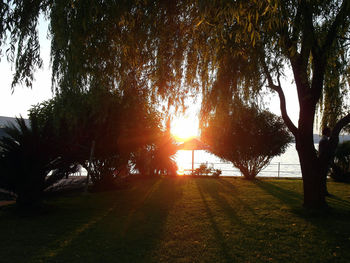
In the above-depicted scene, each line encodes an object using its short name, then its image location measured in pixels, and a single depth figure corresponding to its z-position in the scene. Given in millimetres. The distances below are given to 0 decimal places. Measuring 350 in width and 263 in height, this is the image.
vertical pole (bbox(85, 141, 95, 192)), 9259
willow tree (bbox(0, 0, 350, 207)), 5441
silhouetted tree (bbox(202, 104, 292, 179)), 15539
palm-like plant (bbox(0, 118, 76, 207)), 6949
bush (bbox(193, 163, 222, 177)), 19266
